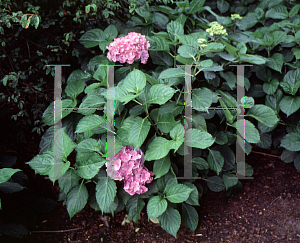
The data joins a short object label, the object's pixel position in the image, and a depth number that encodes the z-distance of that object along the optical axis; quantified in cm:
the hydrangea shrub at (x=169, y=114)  141
